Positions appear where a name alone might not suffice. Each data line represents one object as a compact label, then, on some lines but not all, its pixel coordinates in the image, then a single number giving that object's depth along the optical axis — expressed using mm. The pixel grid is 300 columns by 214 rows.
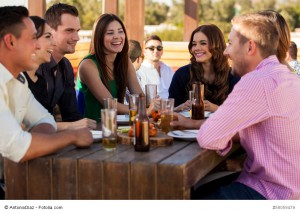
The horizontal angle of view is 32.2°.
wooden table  1963
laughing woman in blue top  4090
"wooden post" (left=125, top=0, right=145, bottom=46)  7605
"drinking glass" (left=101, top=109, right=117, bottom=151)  2221
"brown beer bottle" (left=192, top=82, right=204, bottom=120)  3098
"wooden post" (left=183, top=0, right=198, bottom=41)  7730
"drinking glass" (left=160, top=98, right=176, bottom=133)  2689
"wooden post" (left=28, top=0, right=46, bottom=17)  6578
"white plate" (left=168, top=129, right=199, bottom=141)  2473
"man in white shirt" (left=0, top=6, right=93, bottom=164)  2020
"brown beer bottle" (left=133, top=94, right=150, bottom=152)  2211
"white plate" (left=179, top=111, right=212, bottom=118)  3352
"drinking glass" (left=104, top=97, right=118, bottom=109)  2764
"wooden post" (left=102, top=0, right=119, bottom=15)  7371
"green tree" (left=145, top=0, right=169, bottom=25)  20703
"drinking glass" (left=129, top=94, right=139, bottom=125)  2998
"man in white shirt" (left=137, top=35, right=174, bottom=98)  6072
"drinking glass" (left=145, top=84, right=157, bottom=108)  3232
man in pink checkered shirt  2219
